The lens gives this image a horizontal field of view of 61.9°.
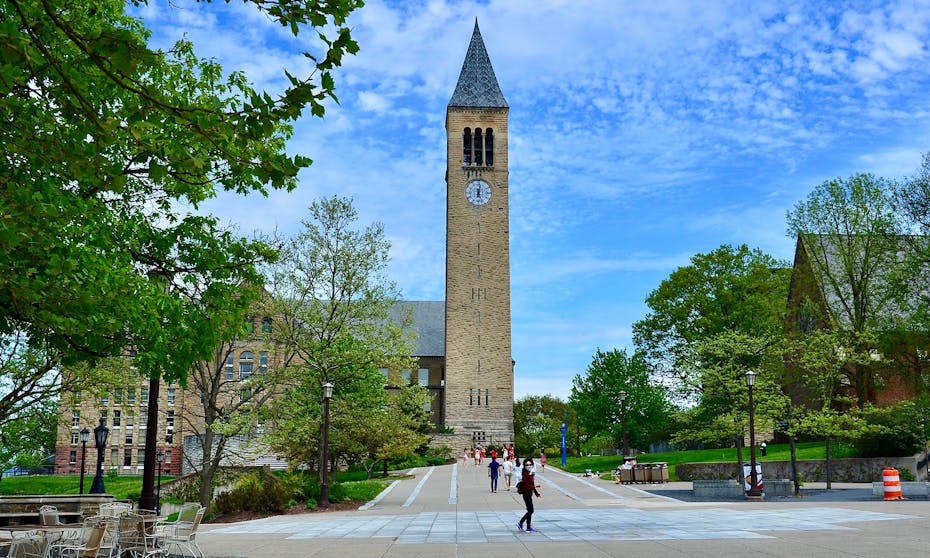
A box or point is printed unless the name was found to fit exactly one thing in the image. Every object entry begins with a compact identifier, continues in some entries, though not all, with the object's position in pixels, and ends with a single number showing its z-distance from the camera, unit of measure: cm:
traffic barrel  2519
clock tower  7112
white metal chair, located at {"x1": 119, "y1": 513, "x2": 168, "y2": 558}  1221
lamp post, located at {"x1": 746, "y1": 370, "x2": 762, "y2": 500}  2742
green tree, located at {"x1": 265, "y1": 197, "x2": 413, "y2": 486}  2903
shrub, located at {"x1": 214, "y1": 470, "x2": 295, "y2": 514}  2523
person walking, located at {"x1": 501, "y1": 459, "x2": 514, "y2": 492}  3562
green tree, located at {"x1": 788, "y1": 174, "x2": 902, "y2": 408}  4066
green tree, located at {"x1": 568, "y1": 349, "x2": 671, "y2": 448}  5478
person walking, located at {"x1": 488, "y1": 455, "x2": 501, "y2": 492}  3322
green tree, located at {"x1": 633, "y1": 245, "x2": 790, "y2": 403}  5359
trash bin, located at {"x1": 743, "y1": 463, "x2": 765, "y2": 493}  2787
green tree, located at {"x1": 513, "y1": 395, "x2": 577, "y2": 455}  8000
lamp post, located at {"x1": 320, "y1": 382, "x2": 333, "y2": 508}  2625
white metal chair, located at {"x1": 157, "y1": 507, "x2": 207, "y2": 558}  1214
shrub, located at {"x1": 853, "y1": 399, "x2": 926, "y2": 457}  3409
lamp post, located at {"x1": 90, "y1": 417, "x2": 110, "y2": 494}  2402
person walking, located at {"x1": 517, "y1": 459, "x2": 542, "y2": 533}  1758
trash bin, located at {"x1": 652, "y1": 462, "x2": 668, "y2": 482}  3653
